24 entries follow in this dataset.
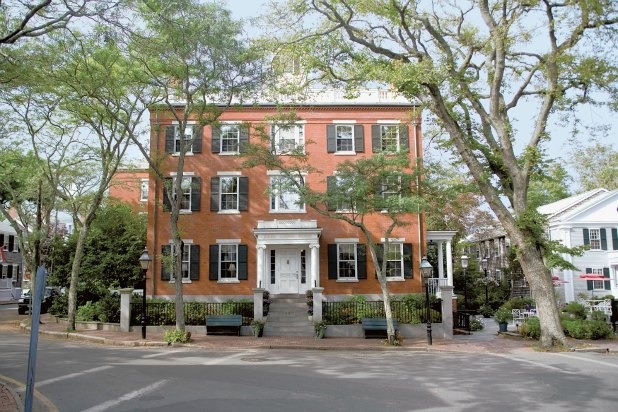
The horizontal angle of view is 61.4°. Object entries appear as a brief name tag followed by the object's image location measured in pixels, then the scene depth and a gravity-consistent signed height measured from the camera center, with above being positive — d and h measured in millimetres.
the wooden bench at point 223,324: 20734 -2135
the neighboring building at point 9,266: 47512 +554
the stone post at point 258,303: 21342 -1361
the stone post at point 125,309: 21406 -1561
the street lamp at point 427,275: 18227 -239
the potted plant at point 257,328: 20328 -2263
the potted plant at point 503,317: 21848 -2220
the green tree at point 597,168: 46494 +9081
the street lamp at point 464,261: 28812 +383
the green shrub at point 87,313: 23125 -1884
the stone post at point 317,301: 20917 -1273
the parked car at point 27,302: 31781 -1892
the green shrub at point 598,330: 19016 -2317
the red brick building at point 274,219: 26031 +2558
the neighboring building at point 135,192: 27717 +5466
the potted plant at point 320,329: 19750 -2270
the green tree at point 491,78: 17281 +6474
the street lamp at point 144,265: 19156 +209
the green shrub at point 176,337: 18109 -2304
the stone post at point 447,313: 20297 -1748
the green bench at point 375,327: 19922 -2217
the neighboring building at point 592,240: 33656 +1769
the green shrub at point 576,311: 23141 -1953
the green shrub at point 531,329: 19562 -2327
